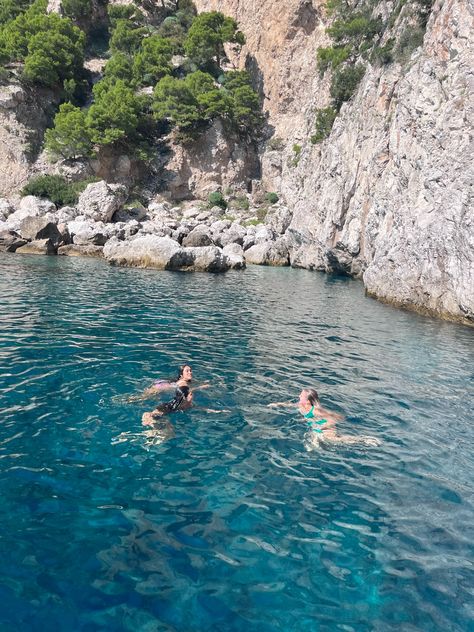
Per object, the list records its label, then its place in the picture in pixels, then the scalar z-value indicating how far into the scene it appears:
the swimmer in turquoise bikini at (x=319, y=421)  8.30
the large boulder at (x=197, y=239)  45.22
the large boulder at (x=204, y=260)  36.28
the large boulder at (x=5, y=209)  50.31
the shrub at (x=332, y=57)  47.75
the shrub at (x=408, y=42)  31.95
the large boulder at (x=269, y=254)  49.00
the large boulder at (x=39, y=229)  40.94
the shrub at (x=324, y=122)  48.12
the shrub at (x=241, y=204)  67.00
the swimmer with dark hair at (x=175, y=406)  8.66
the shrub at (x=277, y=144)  69.75
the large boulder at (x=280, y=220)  55.38
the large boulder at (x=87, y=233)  43.69
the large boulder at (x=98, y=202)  51.88
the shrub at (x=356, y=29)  41.47
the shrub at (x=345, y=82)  43.53
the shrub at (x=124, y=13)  81.19
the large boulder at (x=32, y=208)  49.28
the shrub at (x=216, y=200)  66.88
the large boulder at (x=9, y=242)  40.06
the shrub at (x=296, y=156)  60.63
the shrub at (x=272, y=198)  66.44
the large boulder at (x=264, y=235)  53.06
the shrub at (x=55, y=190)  57.50
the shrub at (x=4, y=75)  62.56
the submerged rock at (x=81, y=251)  41.67
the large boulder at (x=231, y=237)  51.28
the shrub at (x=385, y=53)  35.41
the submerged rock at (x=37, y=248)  39.53
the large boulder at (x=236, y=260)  40.49
